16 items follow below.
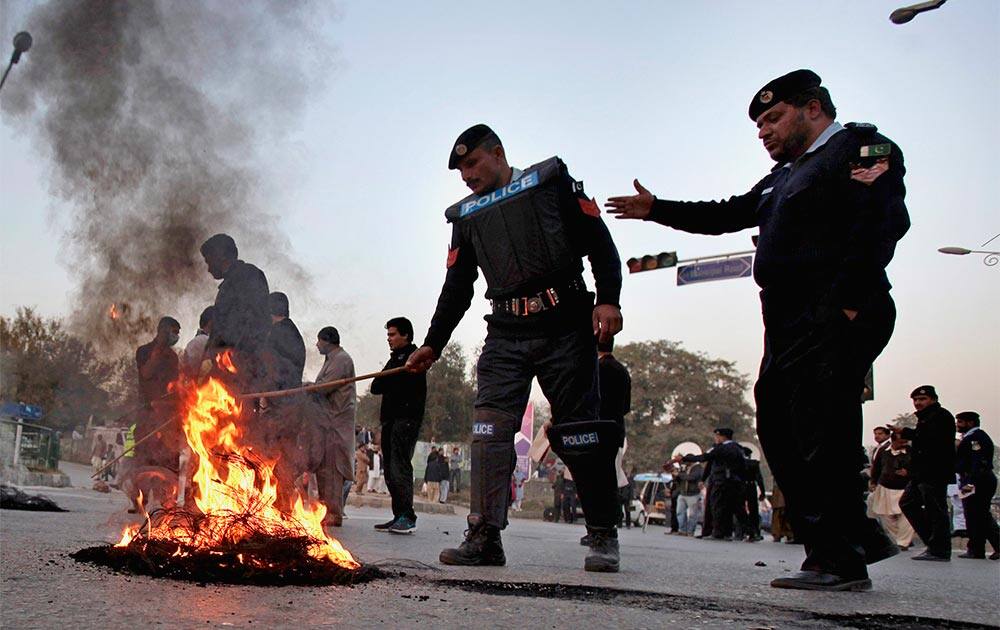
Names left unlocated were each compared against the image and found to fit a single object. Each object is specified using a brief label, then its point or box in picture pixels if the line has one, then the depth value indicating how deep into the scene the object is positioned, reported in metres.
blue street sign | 17.72
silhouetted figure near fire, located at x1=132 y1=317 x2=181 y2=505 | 5.49
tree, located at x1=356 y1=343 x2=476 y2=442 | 55.16
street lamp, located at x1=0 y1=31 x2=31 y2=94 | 5.33
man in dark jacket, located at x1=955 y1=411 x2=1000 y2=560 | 11.48
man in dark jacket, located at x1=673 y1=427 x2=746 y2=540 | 15.55
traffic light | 19.11
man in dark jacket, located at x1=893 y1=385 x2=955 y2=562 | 10.41
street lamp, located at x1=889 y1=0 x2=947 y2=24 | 10.71
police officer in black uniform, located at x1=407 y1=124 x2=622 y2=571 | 4.48
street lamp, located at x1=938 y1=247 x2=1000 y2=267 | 18.08
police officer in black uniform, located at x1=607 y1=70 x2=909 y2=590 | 3.76
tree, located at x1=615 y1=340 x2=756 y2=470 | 77.38
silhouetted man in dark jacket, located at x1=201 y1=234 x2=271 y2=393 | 5.14
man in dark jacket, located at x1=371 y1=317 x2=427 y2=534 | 7.90
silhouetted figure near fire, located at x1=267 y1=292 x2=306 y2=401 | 5.48
